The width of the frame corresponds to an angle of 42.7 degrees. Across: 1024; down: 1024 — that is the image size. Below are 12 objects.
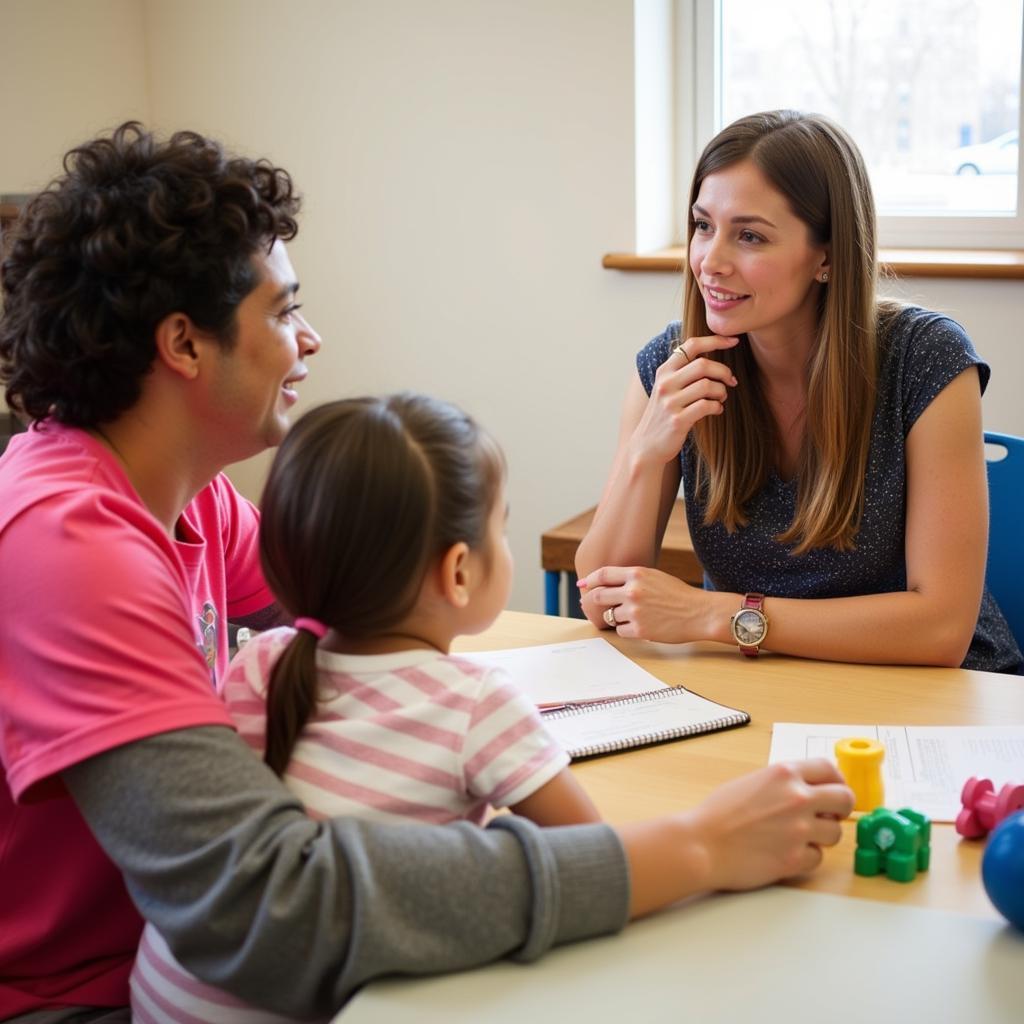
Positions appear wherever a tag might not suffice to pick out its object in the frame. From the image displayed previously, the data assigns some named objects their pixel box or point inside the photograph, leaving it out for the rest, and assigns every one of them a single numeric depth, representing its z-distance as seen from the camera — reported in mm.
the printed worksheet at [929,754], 1179
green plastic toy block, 1033
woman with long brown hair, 1599
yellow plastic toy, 1164
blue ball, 921
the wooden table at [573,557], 2629
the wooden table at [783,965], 855
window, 2832
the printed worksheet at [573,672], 1459
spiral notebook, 1308
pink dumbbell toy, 1091
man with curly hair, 900
